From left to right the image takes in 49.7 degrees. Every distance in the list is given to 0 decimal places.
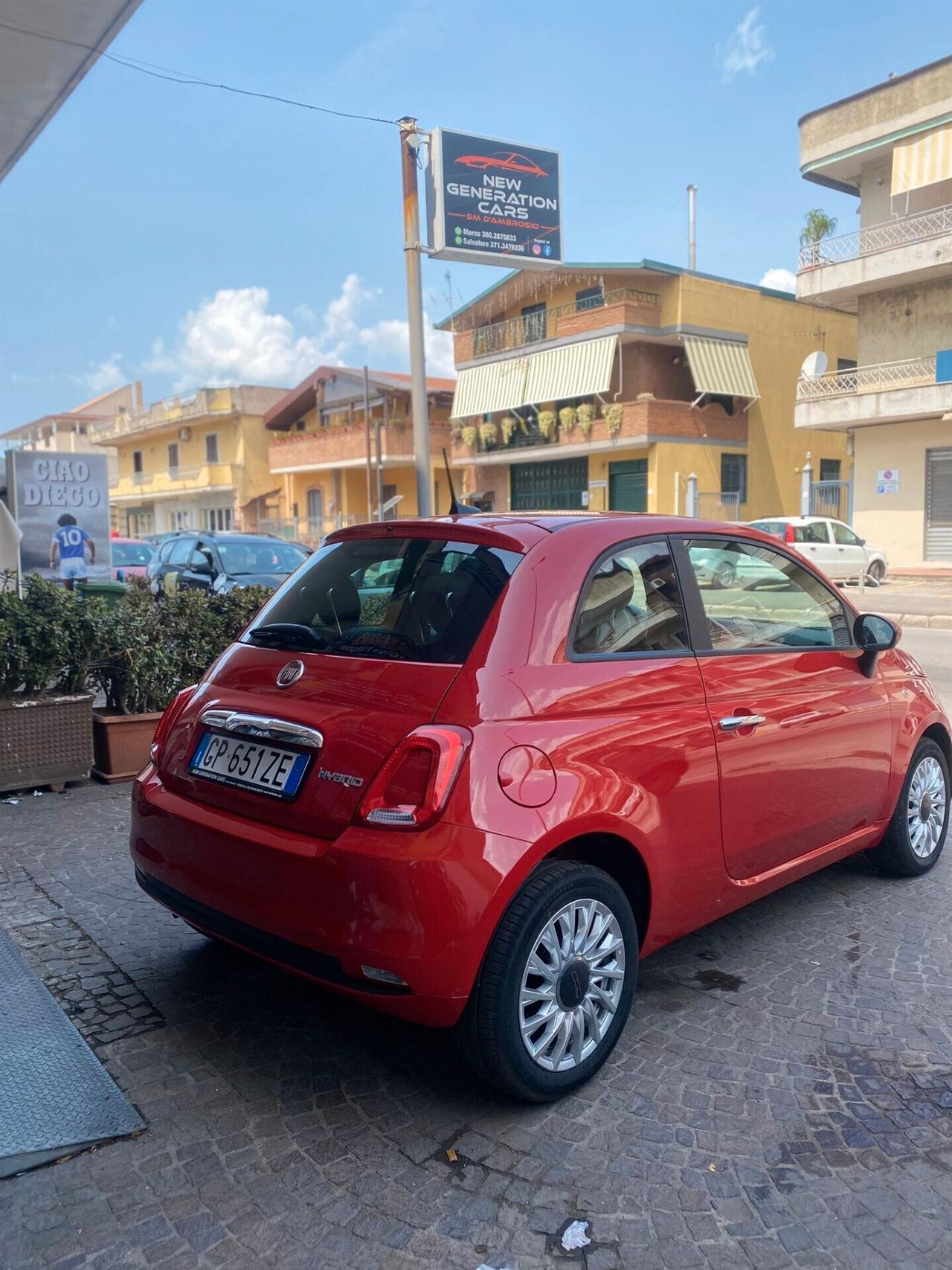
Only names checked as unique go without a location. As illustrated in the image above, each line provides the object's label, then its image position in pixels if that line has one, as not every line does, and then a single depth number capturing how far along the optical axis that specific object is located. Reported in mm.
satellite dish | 27859
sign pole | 11016
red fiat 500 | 2750
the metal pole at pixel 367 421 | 34812
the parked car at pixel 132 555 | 21391
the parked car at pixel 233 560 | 15477
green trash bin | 10828
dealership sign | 12477
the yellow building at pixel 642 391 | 31688
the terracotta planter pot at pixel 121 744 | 6379
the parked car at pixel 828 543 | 22688
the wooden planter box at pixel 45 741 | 5953
